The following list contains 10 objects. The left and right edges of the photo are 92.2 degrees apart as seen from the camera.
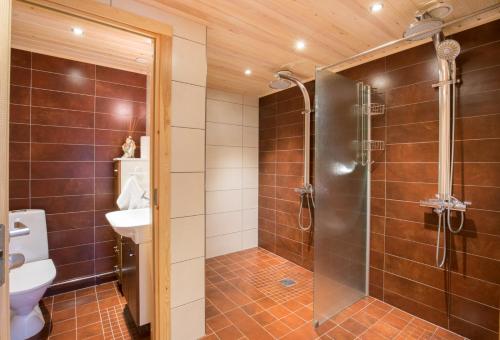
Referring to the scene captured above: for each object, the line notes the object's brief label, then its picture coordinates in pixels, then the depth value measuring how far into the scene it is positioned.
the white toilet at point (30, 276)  1.76
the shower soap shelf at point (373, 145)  2.33
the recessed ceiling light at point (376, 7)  1.57
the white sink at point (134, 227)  1.77
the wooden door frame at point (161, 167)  1.61
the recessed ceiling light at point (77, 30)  1.89
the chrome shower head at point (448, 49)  1.61
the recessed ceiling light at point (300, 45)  2.07
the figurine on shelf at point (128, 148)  2.61
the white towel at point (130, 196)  2.35
